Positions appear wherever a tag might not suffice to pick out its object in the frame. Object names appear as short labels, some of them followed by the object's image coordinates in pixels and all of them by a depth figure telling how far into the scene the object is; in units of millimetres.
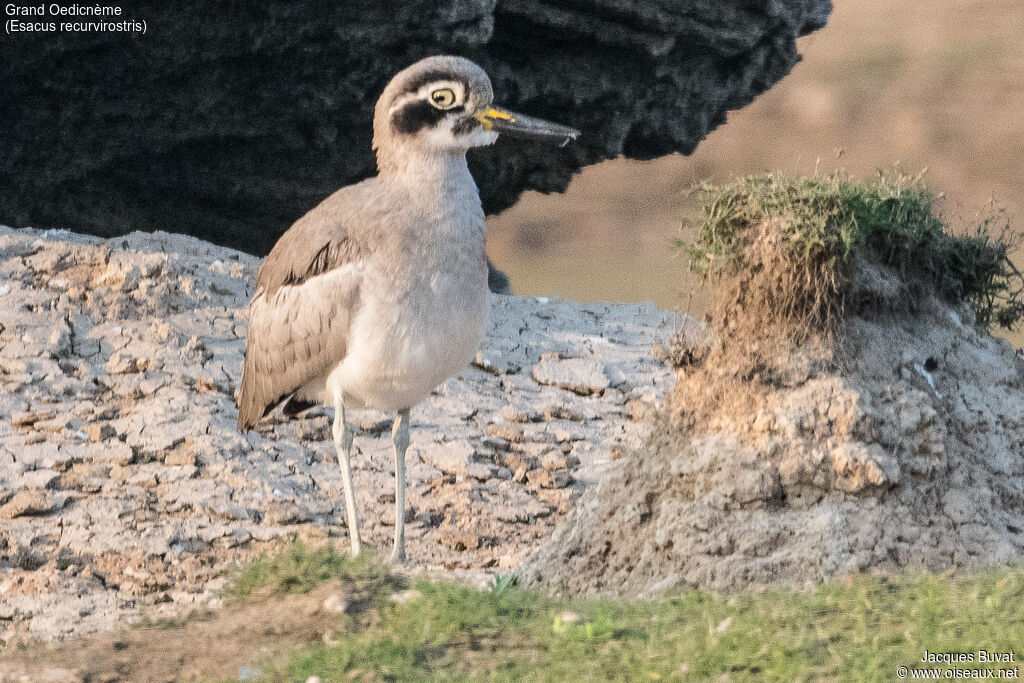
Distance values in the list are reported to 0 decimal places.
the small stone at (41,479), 15625
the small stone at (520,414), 18781
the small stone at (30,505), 14891
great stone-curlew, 10500
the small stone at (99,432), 17016
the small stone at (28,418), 17370
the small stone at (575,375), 20484
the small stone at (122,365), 18891
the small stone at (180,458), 16266
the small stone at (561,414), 19078
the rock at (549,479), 16516
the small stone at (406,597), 9344
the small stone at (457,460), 16656
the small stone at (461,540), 14492
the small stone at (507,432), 17984
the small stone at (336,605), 9234
